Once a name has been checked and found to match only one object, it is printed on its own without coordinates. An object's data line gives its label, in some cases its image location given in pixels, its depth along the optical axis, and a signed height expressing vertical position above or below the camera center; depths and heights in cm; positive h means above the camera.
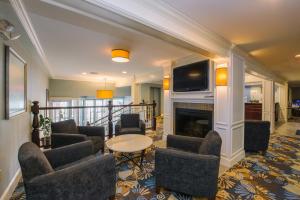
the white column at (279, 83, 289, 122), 782 -11
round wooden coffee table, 249 -80
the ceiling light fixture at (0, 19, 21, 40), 146 +74
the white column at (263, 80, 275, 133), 549 -4
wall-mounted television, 325 +56
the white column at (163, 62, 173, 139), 428 -26
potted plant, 349 -69
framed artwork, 183 +24
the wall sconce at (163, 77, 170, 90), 430 +50
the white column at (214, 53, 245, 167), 279 -26
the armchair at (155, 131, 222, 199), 171 -83
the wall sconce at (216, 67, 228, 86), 278 +46
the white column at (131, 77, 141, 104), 723 +39
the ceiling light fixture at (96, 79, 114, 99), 576 +25
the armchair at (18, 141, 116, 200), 130 -76
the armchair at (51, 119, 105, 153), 265 -67
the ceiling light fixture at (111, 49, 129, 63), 305 +96
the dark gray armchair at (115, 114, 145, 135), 385 -67
